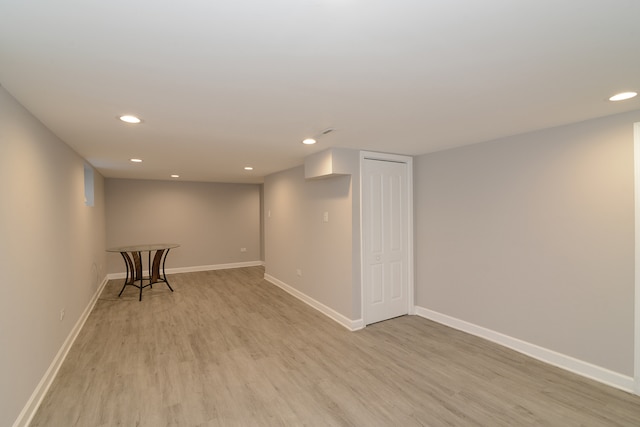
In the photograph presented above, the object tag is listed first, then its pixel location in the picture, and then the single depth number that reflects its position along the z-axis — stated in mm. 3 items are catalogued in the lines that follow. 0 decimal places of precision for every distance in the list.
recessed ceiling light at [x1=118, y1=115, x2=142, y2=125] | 2295
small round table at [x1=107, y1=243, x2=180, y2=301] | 5016
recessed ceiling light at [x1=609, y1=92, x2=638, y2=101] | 1939
